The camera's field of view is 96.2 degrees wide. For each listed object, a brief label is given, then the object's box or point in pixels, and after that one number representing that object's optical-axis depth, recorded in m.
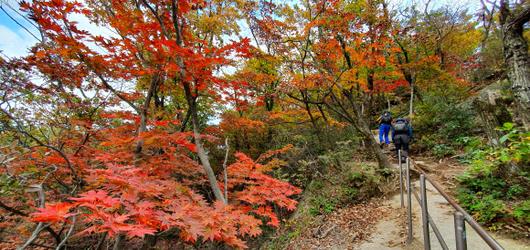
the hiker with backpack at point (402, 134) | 7.41
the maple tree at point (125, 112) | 3.79
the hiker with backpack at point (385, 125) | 8.95
